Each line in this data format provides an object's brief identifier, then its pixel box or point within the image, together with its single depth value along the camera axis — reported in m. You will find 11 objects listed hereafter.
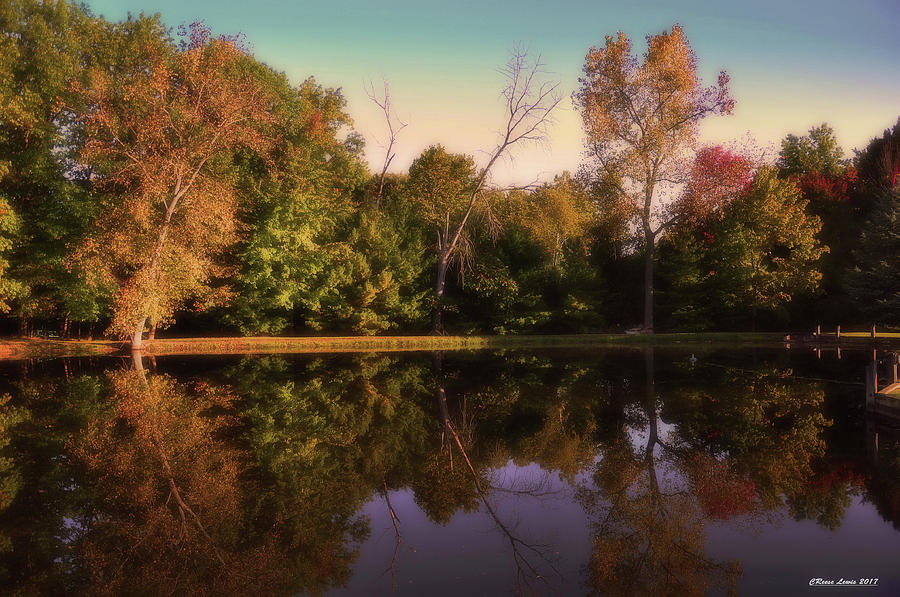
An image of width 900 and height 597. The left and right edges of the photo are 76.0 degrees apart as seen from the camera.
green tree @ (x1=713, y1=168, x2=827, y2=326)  34.00
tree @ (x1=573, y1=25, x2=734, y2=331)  33.84
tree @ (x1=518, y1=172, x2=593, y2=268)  55.01
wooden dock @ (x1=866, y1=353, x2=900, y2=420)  12.60
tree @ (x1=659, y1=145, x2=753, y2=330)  33.78
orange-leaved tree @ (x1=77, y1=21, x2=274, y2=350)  25.72
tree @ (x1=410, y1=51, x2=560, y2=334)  33.97
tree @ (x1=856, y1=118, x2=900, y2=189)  39.69
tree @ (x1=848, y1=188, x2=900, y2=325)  31.22
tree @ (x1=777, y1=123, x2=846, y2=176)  45.91
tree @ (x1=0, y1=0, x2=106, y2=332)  27.34
